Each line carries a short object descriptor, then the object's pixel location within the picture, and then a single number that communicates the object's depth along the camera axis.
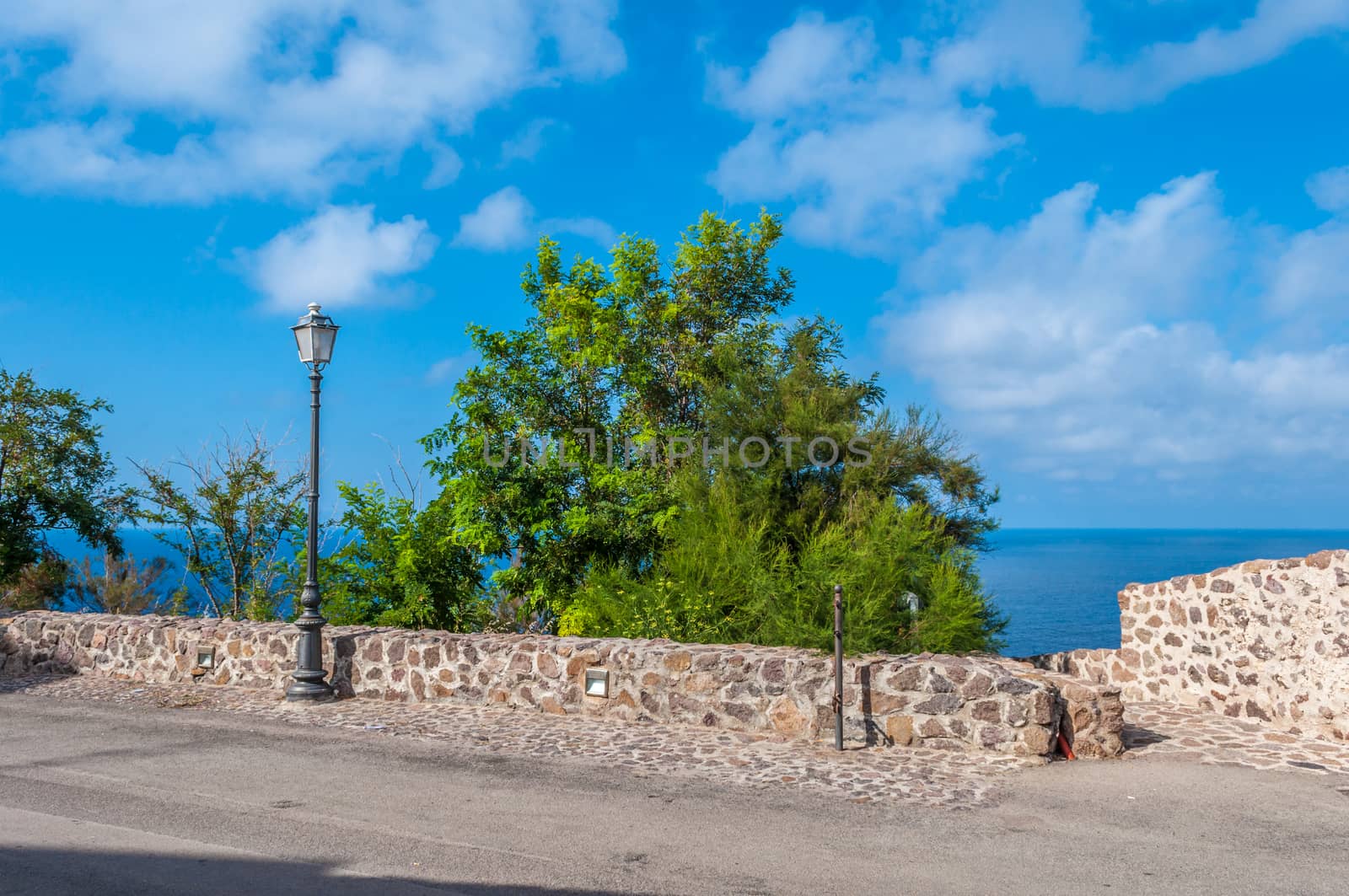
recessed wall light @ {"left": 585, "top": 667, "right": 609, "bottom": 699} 8.70
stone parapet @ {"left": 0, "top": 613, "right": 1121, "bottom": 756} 7.40
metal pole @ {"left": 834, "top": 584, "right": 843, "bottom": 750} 7.48
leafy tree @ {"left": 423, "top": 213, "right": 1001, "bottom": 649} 11.24
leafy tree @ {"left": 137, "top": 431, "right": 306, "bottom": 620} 17.02
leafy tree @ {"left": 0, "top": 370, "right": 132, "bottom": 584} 17.89
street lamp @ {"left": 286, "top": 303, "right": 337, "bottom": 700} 9.70
